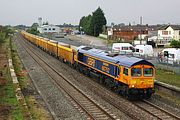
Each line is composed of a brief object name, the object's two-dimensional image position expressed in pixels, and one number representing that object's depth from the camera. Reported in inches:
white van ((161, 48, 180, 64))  1747.0
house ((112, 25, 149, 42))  4252.0
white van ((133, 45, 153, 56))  2146.9
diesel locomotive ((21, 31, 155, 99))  859.4
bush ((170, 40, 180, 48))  2606.5
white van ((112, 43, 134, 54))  2373.3
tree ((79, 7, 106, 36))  4857.3
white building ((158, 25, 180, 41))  3636.8
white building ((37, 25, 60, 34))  7431.1
